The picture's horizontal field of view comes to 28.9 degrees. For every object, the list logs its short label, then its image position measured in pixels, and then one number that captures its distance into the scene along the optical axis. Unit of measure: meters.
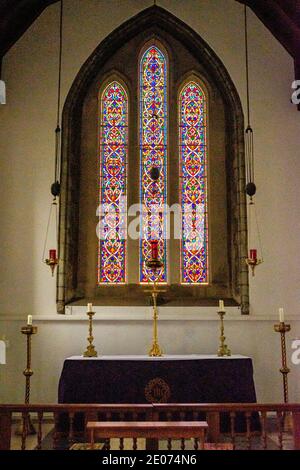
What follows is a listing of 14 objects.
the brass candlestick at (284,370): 6.10
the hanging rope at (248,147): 7.43
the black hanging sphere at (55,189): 7.20
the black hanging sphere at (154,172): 7.54
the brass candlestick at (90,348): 6.19
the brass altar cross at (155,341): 6.21
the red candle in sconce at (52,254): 6.79
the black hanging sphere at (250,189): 7.25
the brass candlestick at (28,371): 6.03
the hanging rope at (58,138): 7.23
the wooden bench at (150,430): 3.28
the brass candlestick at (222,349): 6.26
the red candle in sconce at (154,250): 6.28
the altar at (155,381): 5.71
